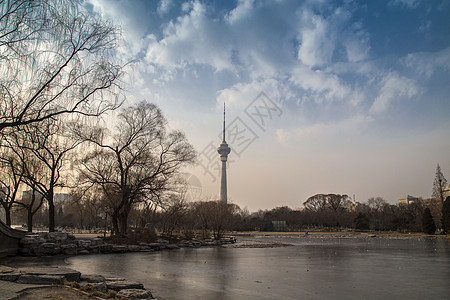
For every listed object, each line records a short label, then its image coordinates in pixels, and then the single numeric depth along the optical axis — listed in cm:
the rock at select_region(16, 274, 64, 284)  796
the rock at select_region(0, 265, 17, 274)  852
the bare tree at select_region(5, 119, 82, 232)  2169
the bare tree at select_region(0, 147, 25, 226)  1984
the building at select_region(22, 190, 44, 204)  4688
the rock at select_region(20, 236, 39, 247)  1709
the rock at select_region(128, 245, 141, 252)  2275
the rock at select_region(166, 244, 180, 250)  2619
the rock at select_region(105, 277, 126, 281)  921
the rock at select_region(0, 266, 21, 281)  792
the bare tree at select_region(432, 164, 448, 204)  5991
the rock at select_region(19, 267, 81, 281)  860
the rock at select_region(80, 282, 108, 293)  754
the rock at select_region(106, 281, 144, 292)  812
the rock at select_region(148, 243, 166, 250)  2489
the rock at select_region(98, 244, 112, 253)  2142
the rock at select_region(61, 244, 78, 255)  1922
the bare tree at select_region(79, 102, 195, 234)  2680
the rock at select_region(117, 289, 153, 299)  715
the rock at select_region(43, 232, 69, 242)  1905
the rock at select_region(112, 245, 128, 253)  2176
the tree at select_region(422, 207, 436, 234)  5709
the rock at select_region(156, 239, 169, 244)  2650
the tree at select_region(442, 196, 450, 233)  4806
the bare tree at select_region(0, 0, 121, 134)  965
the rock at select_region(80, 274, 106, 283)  869
